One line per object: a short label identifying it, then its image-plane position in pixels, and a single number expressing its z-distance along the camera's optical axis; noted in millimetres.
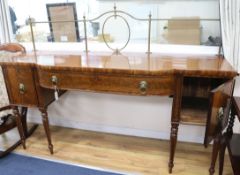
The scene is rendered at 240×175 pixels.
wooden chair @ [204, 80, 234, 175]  1204
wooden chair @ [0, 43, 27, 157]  1846
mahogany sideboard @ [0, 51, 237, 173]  1354
